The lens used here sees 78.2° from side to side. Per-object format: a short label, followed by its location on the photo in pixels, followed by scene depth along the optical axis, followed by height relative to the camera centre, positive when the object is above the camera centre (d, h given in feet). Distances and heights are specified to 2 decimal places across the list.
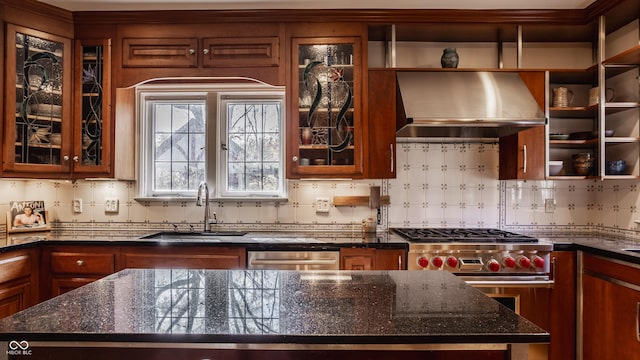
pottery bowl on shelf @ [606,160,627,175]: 8.83 +0.29
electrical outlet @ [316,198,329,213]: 10.52 -0.70
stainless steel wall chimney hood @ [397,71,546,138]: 8.52 +1.70
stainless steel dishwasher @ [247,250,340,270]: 8.54 -1.77
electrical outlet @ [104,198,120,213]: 10.67 -0.73
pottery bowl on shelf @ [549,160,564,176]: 9.44 +0.30
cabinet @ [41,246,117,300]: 8.68 -1.93
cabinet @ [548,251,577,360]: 8.47 -2.79
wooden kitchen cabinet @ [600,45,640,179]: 8.66 +1.55
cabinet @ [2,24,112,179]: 8.85 +1.66
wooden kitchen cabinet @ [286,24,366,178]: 9.39 +1.89
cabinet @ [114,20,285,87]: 9.45 +3.06
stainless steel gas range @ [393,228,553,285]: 8.32 -1.69
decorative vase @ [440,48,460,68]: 9.67 +2.97
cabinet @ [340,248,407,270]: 8.50 -1.73
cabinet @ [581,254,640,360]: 7.09 -2.50
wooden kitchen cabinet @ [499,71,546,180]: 9.35 +0.83
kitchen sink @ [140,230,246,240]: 9.52 -1.43
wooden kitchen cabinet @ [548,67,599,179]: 9.45 +1.52
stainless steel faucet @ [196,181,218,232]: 10.05 -0.72
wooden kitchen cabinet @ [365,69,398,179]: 9.37 +1.34
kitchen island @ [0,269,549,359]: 3.20 -1.27
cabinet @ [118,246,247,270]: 8.59 -1.73
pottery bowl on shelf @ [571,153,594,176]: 9.38 +0.40
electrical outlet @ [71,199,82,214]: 10.66 -0.76
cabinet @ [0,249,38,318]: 7.80 -2.12
